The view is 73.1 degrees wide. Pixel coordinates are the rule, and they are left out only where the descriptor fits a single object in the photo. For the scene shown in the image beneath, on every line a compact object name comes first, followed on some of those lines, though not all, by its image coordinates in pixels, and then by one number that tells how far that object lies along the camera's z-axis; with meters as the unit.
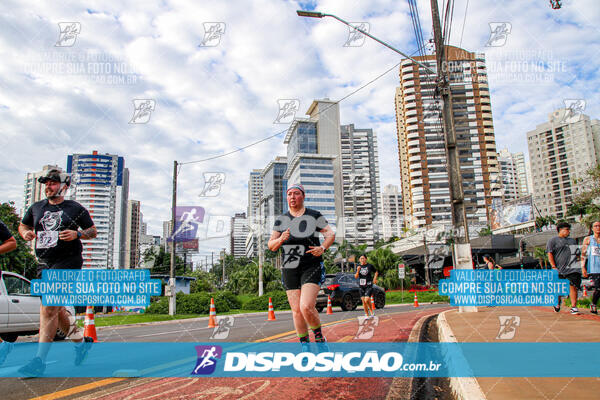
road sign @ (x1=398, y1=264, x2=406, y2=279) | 22.28
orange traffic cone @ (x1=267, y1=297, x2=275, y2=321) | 12.67
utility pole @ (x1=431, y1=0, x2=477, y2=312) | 9.32
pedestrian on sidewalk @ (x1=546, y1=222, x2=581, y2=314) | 7.47
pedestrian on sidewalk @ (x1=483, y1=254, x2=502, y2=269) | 13.40
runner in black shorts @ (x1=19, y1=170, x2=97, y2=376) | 3.84
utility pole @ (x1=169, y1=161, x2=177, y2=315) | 19.75
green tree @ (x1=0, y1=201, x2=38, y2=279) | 31.06
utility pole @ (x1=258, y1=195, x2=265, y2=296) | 29.18
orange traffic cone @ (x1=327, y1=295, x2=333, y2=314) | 14.19
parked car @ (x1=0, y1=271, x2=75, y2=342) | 7.59
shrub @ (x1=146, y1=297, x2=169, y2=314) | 22.29
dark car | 15.34
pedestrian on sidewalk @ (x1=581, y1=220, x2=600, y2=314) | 7.18
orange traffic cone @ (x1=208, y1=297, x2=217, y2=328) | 10.85
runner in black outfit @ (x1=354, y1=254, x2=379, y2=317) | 10.59
